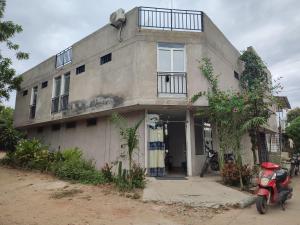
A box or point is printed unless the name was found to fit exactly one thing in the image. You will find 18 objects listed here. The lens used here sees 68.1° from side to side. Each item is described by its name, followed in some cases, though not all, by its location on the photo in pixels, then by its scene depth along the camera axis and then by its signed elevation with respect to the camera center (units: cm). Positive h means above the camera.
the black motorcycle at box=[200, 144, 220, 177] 901 -55
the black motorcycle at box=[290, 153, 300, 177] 1004 -78
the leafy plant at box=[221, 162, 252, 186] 730 -90
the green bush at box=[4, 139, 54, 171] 943 -52
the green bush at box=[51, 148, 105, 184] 767 -89
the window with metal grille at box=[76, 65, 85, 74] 1096 +375
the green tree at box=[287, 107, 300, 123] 2722 +416
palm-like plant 702 +27
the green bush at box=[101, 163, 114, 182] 740 -98
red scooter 506 -95
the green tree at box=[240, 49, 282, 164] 731 +135
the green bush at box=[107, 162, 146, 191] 682 -102
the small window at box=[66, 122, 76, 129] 1166 +107
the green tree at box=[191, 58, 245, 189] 738 +99
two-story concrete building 866 +253
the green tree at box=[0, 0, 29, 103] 946 +389
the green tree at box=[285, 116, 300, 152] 1177 +80
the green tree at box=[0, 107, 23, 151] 1389 +52
